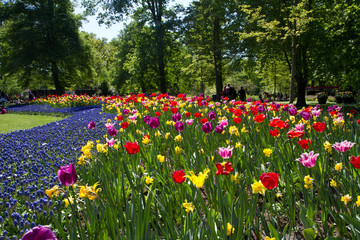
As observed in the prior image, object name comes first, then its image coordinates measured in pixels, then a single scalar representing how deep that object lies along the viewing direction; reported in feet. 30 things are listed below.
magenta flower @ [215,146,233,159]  7.21
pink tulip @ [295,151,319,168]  6.29
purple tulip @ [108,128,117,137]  10.66
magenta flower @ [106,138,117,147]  9.71
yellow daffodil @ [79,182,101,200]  5.69
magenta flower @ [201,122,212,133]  9.84
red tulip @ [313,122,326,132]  9.29
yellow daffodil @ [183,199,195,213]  5.57
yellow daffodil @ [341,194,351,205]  5.61
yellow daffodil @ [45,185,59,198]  5.94
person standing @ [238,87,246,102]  57.23
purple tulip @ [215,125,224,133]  10.37
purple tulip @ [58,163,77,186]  5.52
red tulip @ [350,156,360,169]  5.72
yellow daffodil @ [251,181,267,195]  5.23
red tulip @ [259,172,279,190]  5.06
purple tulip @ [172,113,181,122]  12.71
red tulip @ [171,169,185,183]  5.91
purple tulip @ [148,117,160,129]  11.32
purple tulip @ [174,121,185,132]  10.67
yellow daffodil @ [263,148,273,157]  8.33
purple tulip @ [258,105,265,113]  15.90
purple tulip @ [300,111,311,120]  12.43
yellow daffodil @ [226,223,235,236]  5.09
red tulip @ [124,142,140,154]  7.57
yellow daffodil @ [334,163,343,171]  6.70
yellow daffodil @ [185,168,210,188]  5.37
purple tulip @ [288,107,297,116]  13.85
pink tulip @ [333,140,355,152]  6.79
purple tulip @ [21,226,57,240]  3.02
